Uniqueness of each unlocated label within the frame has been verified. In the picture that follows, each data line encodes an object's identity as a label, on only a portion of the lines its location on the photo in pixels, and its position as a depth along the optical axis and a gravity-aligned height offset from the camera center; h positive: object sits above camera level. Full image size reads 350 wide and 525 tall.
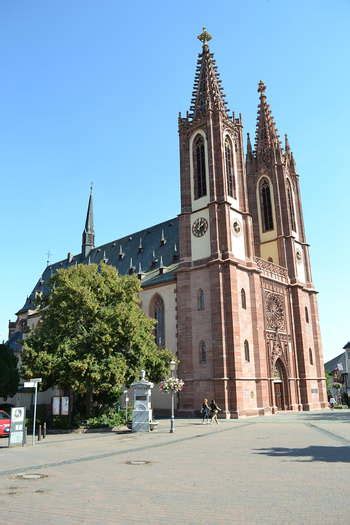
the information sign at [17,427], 20.68 -1.23
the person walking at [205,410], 30.27 -0.99
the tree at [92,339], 27.81 +3.60
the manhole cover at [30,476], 12.31 -2.03
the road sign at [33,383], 22.25 +0.73
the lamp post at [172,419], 25.14 -1.27
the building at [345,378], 86.10 +2.40
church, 36.38 +10.82
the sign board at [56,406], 28.53 -0.48
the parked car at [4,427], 27.66 -1.61
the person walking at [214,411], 30.11 -1.06
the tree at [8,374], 46.47 +2.49
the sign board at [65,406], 28.30 -0.49
